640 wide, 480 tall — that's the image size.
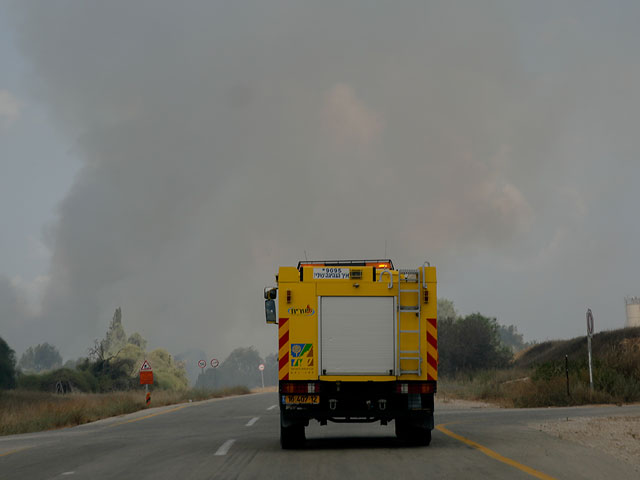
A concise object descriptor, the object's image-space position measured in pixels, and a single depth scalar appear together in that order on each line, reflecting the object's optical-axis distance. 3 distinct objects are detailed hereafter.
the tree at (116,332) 187.38
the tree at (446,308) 170.62
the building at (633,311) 126.12
